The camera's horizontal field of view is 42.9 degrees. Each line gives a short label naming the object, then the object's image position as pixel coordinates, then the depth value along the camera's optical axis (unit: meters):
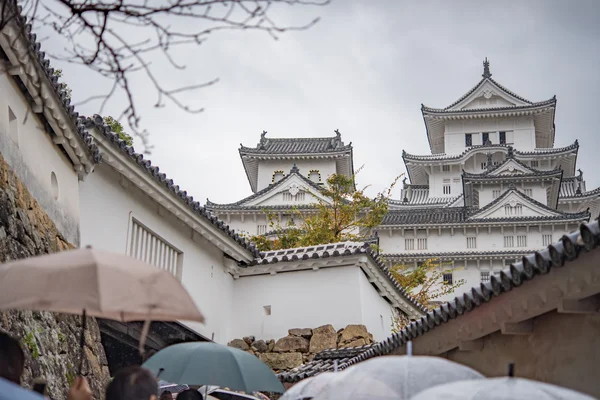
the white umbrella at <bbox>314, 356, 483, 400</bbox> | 4.59
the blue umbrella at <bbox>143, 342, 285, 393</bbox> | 7.00
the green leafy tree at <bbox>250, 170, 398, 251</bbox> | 24.80
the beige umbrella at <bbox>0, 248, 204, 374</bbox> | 4.15
